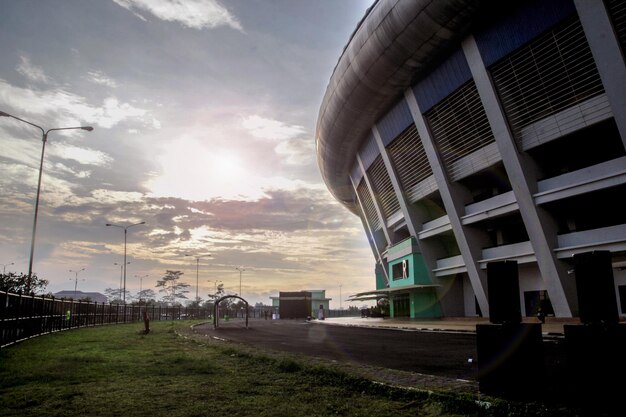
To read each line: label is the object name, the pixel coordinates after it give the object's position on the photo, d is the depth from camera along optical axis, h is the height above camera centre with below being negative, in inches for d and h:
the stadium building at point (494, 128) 916.6 +403.9
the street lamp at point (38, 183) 969.7 +269.1
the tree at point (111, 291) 7617.6 +178.7
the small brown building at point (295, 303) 2770.7 -9.7
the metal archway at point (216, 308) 1263.5 -16.3
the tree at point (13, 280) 1504.7 +74.7
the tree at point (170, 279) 4571.9 +229.4
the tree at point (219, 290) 4978.6 +128.6
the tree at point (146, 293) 6897.6 +141.0
